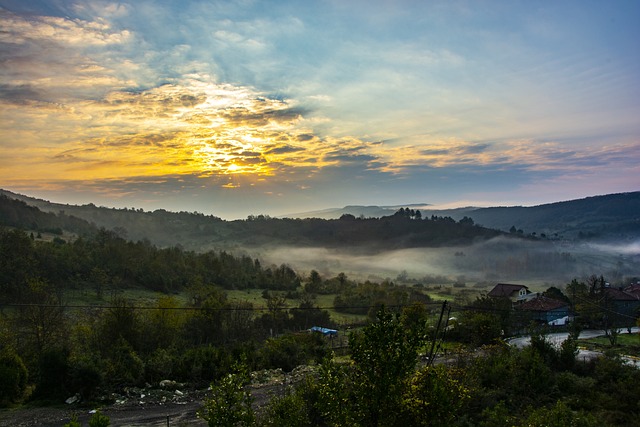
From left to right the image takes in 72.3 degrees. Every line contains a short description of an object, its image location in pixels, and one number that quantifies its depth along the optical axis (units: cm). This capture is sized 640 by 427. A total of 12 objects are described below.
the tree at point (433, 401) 1050
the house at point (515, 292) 8547
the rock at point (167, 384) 2764
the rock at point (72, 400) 2388
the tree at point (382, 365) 1028
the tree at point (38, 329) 2850
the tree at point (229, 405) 1087
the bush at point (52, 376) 2422
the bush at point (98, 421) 1310
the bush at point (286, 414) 1220
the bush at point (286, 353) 3456
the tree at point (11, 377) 2323
